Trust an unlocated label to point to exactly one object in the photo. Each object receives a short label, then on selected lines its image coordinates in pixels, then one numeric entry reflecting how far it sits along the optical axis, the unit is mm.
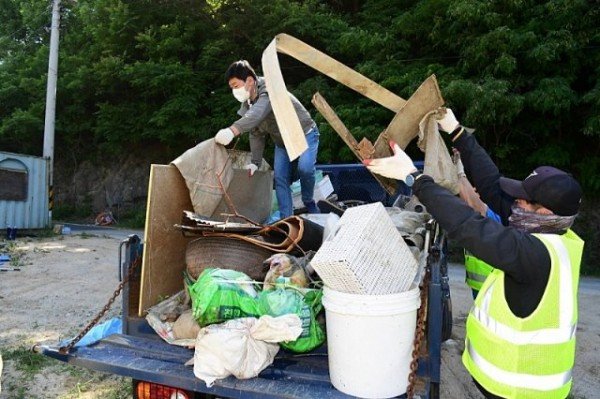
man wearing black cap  1607
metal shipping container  10805
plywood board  2258
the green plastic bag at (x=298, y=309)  1848
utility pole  13016
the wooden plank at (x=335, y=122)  2332
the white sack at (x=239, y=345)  1702
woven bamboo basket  2234
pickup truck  1741
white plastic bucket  1608
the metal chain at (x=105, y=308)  2038
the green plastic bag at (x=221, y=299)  1812
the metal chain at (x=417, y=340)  1612
